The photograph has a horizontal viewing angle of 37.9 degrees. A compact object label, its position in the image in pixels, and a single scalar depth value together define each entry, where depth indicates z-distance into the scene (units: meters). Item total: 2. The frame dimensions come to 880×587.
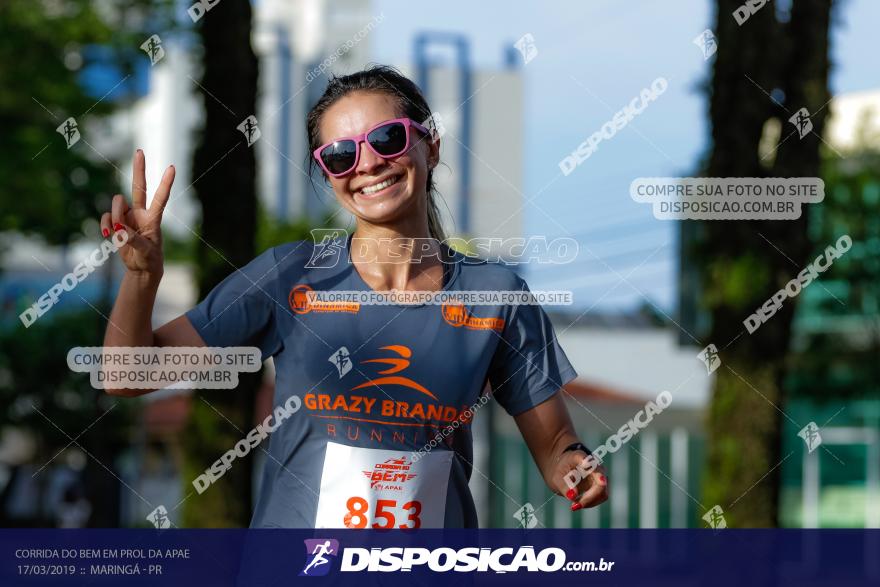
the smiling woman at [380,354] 3.32
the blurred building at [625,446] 16.20
